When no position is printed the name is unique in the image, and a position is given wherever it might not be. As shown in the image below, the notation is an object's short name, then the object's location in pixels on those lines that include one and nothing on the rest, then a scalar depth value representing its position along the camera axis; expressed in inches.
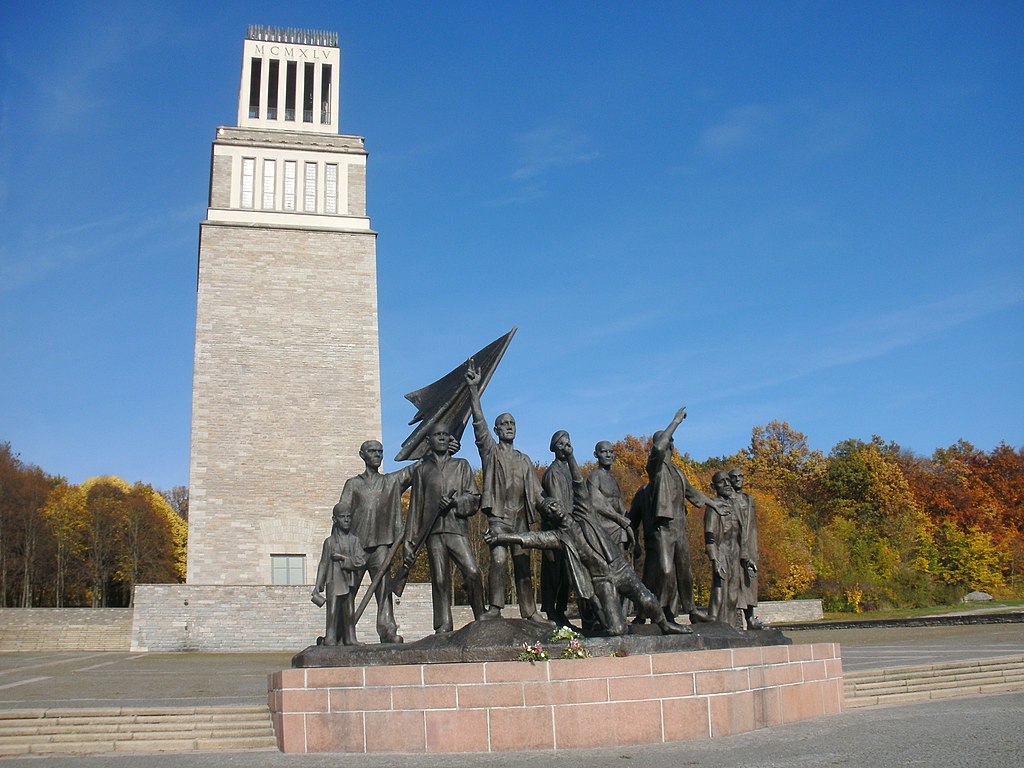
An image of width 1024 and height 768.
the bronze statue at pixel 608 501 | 403.9
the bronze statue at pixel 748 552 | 481.7
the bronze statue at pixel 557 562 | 396.8
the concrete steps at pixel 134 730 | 369.7
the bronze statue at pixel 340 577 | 407.5
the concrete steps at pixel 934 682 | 460.4
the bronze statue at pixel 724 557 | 466.9
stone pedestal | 325.7
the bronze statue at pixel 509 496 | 396.2
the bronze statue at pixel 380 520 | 412.8
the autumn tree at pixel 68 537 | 1931.6
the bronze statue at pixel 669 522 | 421.1
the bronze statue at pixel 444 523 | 393.7
